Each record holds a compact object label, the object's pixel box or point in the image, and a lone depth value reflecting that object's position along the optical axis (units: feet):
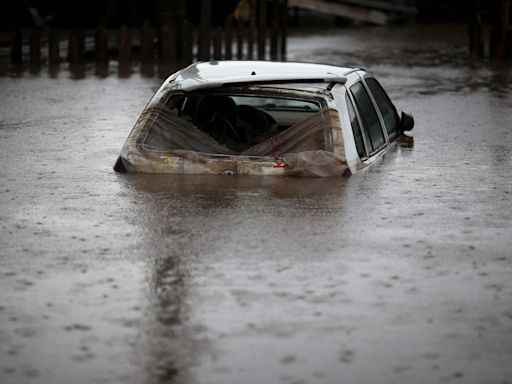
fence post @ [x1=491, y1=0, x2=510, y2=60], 86.58
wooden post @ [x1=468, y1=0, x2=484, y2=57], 92.50
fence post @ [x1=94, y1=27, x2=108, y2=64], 81.46
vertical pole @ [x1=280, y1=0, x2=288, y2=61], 93.91
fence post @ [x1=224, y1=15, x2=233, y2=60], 82.84
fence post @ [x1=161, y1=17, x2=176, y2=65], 83.71
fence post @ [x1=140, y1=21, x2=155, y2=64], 82.84
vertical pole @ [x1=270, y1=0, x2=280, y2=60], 91.30
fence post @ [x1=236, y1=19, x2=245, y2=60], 85.66
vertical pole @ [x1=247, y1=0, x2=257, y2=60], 87.94
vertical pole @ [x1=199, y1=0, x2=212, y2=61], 81.52
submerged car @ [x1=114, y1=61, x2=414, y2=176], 35.09
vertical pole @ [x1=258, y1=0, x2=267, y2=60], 89.35
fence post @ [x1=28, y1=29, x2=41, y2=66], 81.00
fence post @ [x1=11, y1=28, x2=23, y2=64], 80.28
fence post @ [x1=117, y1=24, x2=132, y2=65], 83.82
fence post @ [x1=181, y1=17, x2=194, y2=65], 83.25
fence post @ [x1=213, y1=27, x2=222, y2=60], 82.38
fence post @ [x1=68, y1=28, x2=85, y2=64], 82.02
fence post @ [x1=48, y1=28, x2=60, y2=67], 79.61
